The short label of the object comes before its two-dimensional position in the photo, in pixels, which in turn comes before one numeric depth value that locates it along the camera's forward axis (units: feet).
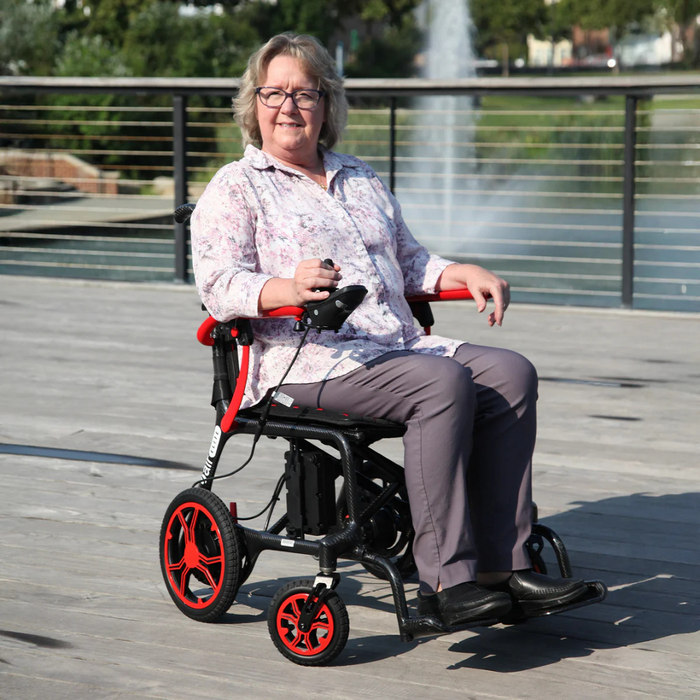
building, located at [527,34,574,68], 264.54
